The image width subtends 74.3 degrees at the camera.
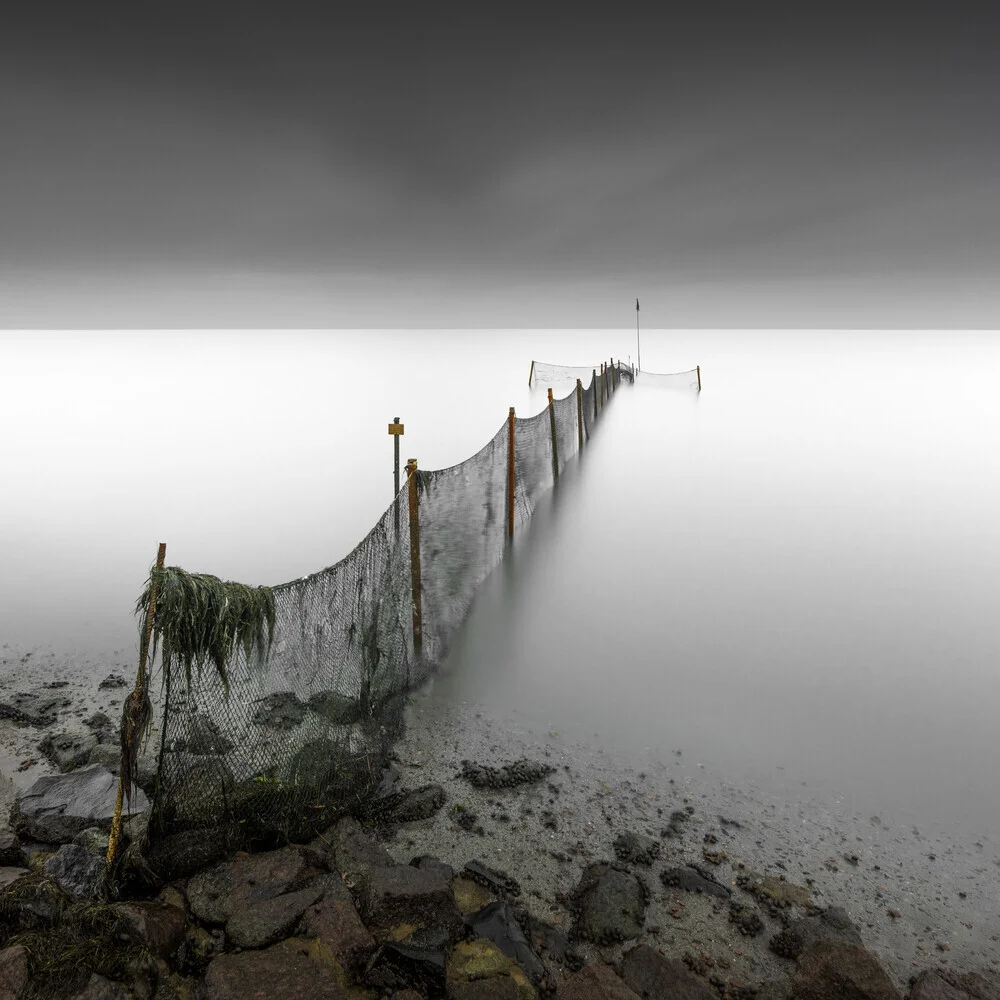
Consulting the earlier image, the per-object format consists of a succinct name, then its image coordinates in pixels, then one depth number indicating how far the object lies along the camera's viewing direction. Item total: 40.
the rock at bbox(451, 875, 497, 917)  4.13
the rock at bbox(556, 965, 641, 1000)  3.35
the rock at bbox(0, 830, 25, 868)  4.11
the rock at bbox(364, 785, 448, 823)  4.97
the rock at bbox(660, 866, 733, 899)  4.39
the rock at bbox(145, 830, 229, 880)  4.07
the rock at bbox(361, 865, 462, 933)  3.80
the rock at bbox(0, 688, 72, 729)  6.07
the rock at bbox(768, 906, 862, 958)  3.92
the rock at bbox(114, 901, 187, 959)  3.41
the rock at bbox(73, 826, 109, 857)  4.13
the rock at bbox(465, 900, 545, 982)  3.73
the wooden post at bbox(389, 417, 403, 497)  7.17
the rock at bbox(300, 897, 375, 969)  3.54
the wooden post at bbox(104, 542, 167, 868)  3.79
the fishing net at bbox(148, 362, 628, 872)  4.32
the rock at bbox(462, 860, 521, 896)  4.32
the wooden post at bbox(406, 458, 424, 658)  6.30
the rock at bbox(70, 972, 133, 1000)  3.08
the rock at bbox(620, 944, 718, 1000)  3.54
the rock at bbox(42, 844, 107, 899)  3.71
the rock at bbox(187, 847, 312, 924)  3.81
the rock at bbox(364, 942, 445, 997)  3.46
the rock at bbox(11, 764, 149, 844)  4.40
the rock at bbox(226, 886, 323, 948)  3.61
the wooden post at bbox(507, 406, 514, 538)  10.91
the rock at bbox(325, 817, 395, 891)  4.26
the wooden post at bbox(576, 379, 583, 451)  19.94
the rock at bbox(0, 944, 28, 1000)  3.02
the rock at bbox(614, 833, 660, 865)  4.65
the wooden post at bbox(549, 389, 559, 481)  15.63
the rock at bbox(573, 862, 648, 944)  4.00
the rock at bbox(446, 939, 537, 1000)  3.42
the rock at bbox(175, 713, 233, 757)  4.29
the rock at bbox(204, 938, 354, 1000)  3.23
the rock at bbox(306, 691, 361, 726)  5.19
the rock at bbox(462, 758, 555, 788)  5.47
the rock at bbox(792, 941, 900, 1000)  3.44
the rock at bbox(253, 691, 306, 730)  4.89
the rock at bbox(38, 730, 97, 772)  5.35
